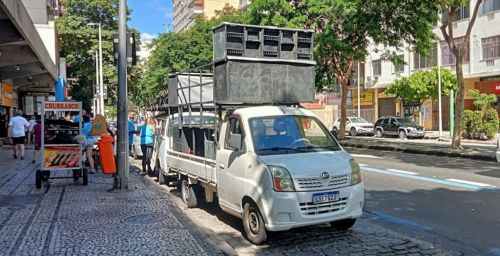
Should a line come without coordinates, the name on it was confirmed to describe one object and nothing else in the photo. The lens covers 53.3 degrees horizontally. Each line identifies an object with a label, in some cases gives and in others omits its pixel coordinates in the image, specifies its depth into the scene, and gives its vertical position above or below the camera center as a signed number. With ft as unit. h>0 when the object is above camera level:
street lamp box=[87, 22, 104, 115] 112.16 +5.36
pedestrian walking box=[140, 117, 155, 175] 44.83 -1.79
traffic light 36.22 +5.29
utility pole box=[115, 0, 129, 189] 35.37 +1.00
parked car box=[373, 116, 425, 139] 109.60 -2.23
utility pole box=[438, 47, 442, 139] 103.35 +5.43
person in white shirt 57.52 -0.74
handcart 36.96 -1.64
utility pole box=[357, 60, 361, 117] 157.47 +5.42
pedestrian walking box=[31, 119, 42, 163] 52.87 -1.37
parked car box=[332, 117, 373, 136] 128.47 -1.95
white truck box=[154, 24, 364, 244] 20.43 -1.45
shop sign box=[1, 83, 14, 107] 87.08 +5.20
